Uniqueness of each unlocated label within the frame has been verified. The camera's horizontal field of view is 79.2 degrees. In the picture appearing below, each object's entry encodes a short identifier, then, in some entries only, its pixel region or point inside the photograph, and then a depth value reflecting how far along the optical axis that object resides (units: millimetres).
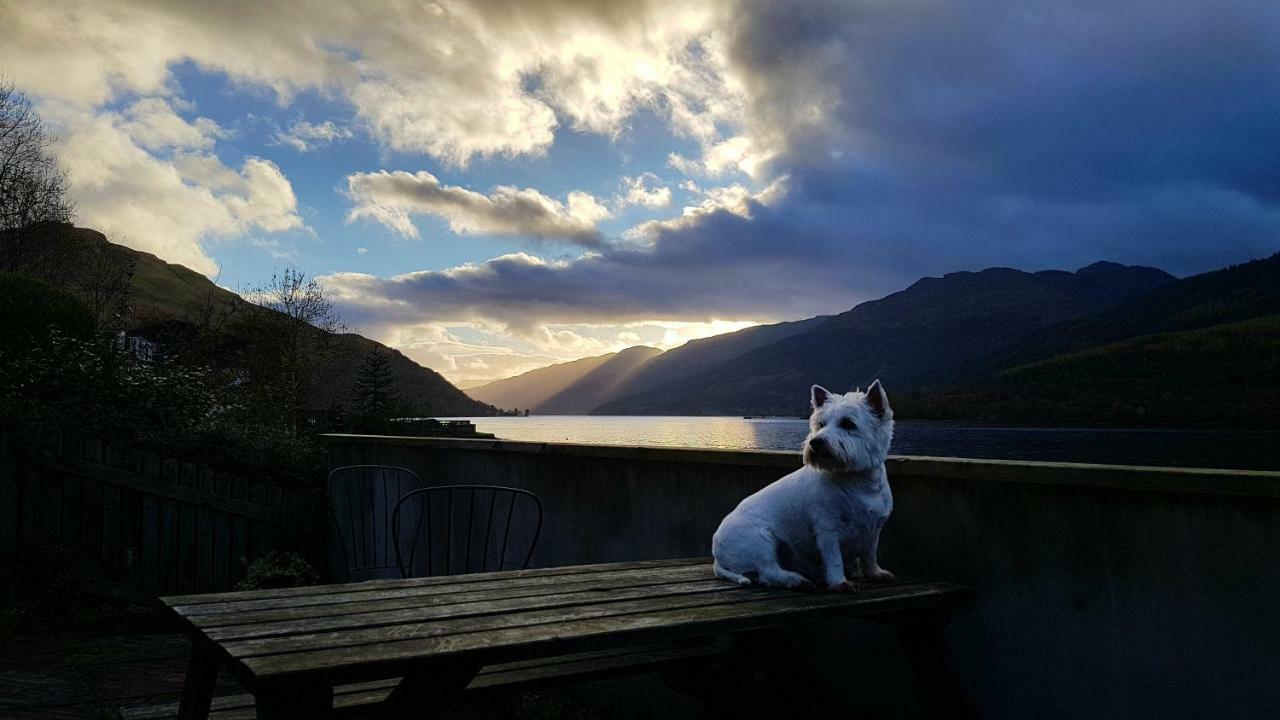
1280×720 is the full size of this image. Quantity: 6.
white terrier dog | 2713
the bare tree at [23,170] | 27141
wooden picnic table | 1788
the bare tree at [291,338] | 27812
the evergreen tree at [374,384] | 24209
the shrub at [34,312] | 9828
